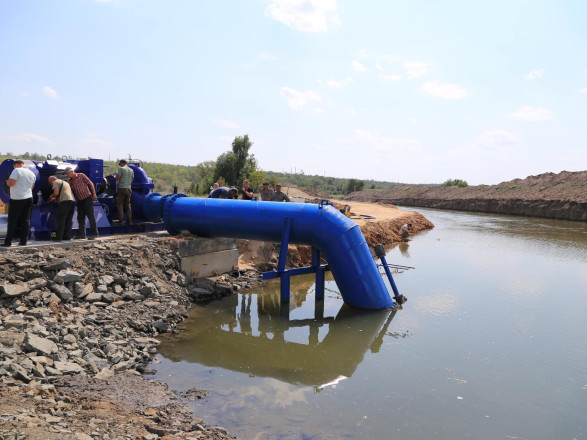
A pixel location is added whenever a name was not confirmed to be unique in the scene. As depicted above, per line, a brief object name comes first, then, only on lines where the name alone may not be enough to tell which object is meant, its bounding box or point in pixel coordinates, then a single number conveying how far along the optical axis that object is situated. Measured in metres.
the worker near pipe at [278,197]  13.94
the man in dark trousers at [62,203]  9.84
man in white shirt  8.91
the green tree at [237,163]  41.88
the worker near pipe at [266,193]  14.38
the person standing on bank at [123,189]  11.71
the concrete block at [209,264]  11.37
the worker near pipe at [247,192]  13.09
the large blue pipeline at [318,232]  10.09
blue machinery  10.23
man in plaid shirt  10.15
